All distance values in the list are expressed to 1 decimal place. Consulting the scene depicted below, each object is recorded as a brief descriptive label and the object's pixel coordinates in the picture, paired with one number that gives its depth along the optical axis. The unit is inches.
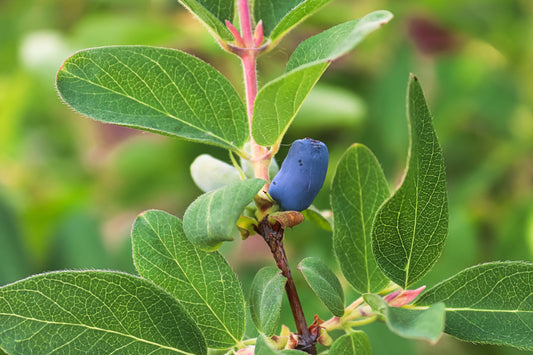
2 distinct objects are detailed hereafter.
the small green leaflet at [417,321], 17.3
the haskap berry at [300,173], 18.6
